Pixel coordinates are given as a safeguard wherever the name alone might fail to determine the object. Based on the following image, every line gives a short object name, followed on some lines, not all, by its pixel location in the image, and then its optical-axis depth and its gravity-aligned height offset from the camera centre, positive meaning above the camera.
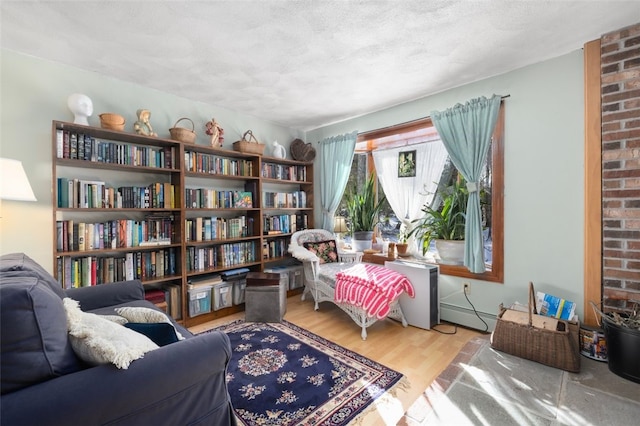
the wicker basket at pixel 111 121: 2.34 +0.81
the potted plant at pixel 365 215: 3.51 -0.07
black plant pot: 1.59 -0.87
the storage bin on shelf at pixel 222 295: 2.96 -0.93
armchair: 2.64 -0.69
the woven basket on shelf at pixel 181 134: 2.73 +0.80
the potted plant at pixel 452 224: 2.76 -0.16
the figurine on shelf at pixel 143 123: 2.56 +0.85
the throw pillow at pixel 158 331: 1.26 -0.56
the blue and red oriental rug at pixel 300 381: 1.59 -1.18
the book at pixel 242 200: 3.30 +0.15
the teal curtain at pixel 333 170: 3.68 +0.58
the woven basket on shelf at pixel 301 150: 4.01 +0.91
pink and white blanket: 2.47 -0.74
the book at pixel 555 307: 2.04 -0.77
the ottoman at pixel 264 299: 2.86 -0.93
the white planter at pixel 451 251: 2.75 -0.43
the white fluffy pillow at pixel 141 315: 1.57 -0.60
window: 2.52 +0.39
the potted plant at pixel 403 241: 3.21 -0.39
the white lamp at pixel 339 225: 3.73 -0.20
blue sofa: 0.81 -0.56
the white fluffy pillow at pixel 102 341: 0.95 -0.48
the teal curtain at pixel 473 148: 2.51 +0.59
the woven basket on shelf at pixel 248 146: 3.27 +0.81
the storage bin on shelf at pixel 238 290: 3.15 -0.93
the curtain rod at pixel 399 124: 3.01 +1.01
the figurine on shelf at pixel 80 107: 2.22 +0.89
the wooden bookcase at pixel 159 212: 2.27 +0.01
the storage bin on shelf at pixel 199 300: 2.79 -0.93
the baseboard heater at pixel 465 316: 2.56 -1.07
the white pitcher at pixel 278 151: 3.71 +0.84
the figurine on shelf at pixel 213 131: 3.04 +0.91
